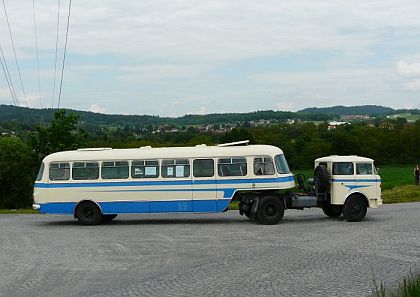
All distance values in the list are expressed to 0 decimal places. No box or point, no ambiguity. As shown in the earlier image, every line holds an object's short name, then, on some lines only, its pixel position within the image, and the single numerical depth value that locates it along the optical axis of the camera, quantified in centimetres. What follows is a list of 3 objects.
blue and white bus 2239
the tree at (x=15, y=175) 6484
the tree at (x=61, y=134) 4647
